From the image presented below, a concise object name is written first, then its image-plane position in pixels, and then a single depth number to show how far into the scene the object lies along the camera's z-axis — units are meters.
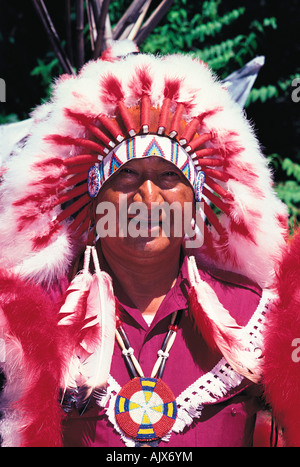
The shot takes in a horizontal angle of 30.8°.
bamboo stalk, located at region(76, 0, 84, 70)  3.29
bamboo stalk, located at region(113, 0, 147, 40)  3.54
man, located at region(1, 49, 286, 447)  2.01
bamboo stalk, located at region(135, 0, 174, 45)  3.54
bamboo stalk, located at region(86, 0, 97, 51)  3.53
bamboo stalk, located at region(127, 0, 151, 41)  3.59
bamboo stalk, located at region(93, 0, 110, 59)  3.24
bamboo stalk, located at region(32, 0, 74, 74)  3.29
